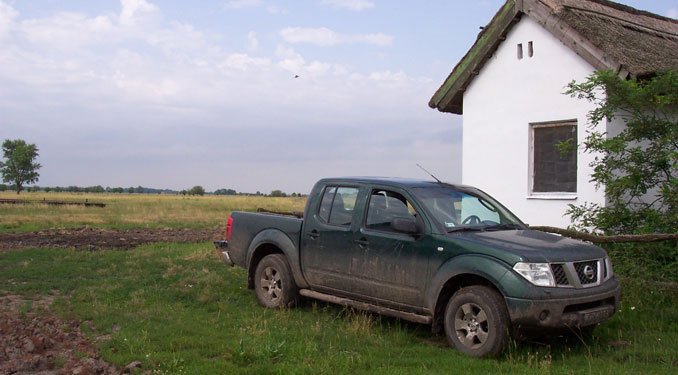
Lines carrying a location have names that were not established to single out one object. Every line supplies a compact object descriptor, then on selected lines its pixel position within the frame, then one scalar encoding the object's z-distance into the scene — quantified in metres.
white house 11.06
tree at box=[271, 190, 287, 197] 111.51
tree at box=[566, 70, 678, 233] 8.88
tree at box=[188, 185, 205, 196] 112.23
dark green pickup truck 6.22
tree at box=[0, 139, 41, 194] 75.75
